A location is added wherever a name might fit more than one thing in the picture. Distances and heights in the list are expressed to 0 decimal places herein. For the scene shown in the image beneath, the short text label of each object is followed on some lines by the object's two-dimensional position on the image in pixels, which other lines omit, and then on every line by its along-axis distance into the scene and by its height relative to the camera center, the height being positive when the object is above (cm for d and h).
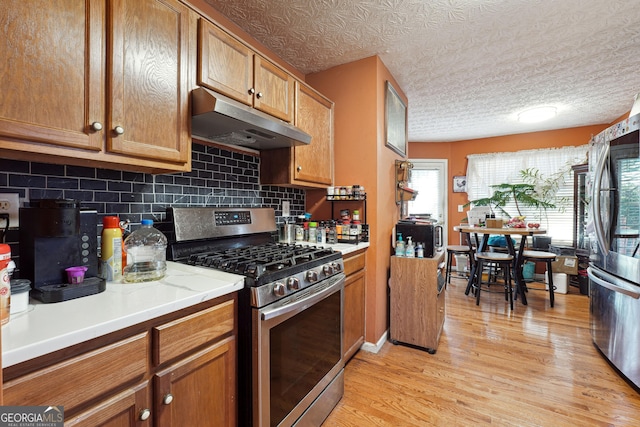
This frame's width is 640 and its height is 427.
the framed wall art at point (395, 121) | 255 +87
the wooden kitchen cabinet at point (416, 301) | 232 -74
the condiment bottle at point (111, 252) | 116 -17
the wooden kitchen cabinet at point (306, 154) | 209 +43
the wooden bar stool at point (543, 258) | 352 -56
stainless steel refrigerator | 190 -24
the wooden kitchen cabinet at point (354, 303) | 204 -67
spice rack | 228 -1
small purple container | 99 -22
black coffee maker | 96 -13
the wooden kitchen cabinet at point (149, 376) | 69 -47
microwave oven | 243 -19
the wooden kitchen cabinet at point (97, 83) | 88 +46
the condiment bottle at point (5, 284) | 74 -19
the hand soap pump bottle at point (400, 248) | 253 -32
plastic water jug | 120 -20
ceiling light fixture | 352 +123
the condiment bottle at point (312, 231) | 232 -16
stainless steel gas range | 118 -47
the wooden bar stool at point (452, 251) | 417 -57
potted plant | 460 +32
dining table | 332 -34
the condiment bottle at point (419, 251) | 243 -33
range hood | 134 +46
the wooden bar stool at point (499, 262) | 343 -63
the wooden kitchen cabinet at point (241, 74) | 142 +77
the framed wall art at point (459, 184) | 533 +52
